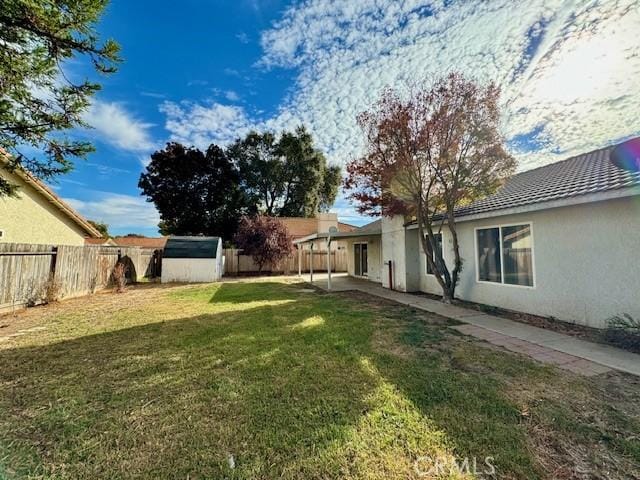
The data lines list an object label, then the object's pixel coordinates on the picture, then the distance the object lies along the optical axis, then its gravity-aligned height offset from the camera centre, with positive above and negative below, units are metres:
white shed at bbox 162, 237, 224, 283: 15.88 -0.09
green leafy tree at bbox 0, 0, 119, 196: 4.77 +3.36
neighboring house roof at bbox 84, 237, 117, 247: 25.66 +1.58
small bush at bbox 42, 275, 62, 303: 8.91 -1.00
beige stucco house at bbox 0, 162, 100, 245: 10.91 +1.78
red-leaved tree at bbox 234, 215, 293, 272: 19.75 +1.36
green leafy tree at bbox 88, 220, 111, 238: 40.13 +4.55
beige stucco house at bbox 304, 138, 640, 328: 5.21 +0.46
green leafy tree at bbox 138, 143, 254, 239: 26.75 +6.57
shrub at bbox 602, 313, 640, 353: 4.66 -1.16
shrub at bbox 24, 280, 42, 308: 8.36 -1.07
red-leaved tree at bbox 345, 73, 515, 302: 7.70 +3.14
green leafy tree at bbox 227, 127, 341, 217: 30.19 +9.88
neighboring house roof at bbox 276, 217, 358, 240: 28.20 +3.52
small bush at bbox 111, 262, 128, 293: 12.38 -0.84
